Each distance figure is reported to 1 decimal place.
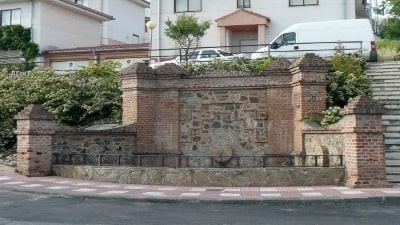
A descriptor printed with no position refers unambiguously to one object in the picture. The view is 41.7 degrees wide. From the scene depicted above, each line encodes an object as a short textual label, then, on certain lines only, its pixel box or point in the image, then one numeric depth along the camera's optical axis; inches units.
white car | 1029.3
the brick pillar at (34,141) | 632.4
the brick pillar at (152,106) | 724.7
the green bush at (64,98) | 785.6
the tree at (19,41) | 1501.0
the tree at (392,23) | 1553.9
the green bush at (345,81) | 713.0
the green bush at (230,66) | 761.0
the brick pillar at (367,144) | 508.7
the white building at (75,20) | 1534.2
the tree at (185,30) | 1219.3
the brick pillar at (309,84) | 667.4
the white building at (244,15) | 1311.5
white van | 1007.6
